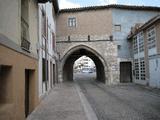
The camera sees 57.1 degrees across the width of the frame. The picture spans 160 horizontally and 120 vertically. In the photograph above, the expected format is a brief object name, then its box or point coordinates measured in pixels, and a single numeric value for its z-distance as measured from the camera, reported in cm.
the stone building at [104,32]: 1444
